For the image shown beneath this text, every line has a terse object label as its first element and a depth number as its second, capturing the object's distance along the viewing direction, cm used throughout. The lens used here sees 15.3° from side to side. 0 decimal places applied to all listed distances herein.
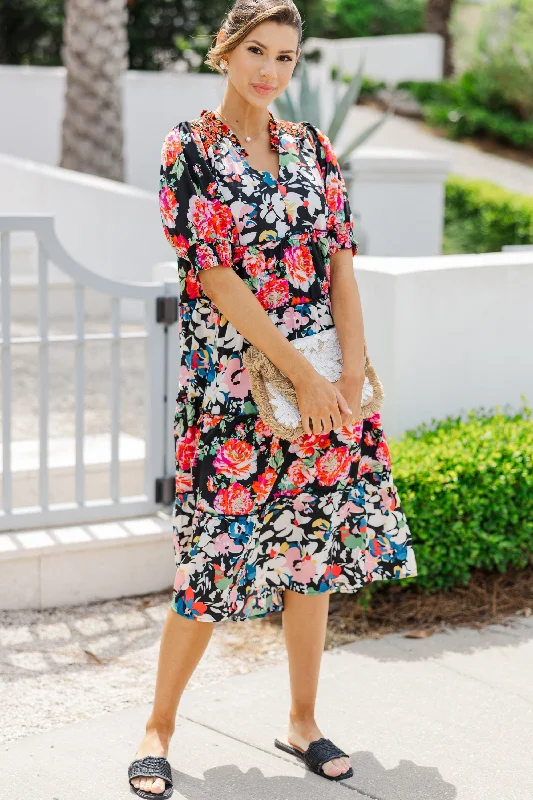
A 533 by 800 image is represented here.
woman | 464
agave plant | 1244
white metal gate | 684
